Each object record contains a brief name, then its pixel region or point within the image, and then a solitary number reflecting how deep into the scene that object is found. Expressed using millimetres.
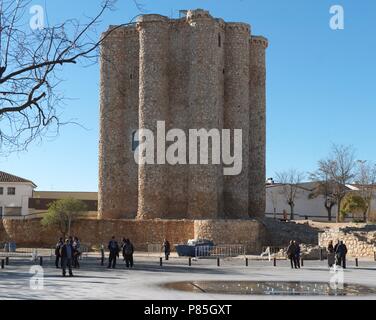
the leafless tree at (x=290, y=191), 67625
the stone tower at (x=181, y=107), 42406
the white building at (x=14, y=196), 66750
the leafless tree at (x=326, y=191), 62969
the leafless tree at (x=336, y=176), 61000
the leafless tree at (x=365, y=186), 59362
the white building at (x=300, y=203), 68250
